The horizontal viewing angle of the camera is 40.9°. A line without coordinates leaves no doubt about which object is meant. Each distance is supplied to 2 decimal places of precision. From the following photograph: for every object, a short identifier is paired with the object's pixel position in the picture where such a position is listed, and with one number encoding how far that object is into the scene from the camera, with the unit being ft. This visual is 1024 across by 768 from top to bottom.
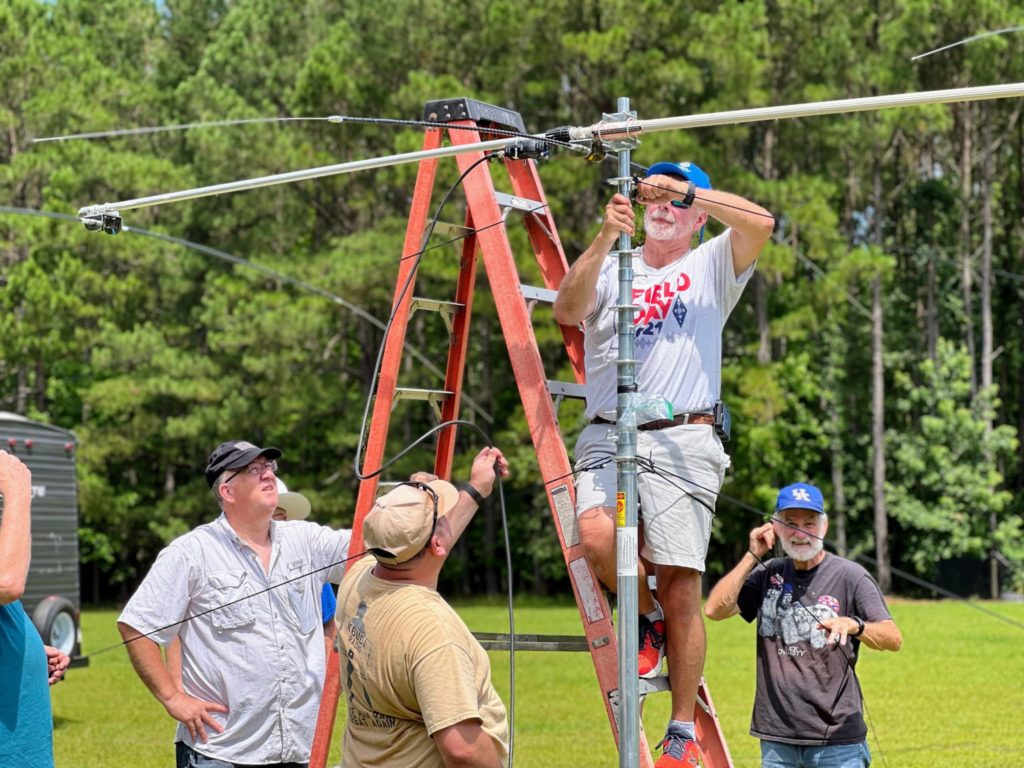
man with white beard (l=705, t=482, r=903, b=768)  18.54
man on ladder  15.43
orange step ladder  15.70
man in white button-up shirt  16.44
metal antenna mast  13.20
